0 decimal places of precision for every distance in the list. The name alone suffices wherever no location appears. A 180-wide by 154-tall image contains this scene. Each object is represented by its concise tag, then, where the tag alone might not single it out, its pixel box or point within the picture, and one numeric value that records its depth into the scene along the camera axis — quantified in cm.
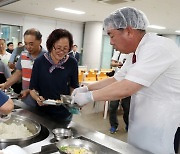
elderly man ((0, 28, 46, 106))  206
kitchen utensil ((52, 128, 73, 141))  122
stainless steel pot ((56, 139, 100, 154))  112
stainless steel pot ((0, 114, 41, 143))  136
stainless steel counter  113
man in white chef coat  117
